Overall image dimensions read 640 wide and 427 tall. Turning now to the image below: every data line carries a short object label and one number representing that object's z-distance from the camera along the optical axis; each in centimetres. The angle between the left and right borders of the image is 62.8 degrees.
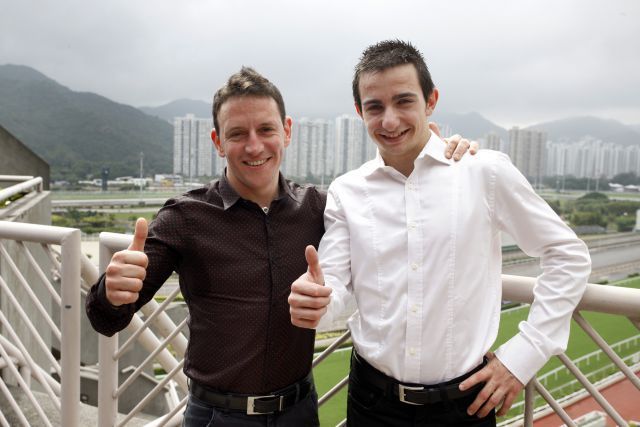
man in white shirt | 111
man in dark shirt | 121
